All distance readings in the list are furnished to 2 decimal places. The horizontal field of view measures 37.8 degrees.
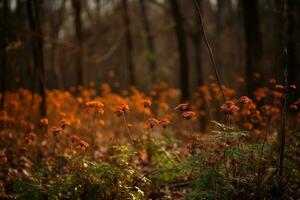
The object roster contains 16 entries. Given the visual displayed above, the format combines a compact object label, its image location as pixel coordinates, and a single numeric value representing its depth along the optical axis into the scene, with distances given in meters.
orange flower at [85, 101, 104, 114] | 4.73
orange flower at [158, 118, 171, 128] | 4.66
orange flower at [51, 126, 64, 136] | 4.62
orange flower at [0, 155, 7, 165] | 4.81
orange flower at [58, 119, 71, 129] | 4.78
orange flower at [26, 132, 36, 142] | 5.08
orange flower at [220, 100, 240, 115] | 4.19
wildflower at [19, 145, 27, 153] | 4.90
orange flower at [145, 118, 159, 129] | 4.72
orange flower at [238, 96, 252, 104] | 4.39
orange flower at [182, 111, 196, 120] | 4.32
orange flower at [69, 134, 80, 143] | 4.64
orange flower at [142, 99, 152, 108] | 4.85
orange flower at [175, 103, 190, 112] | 4.44
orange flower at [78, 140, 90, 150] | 4.52
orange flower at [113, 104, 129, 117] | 4.69
